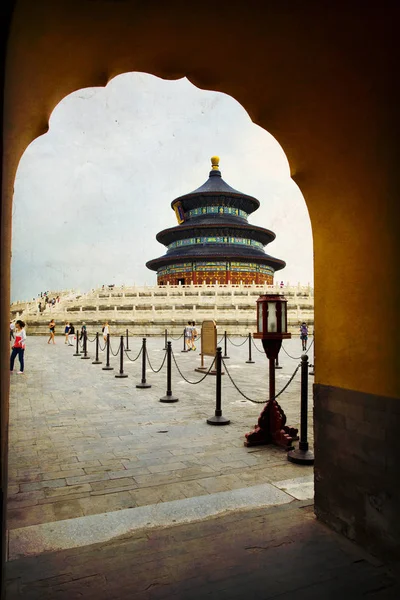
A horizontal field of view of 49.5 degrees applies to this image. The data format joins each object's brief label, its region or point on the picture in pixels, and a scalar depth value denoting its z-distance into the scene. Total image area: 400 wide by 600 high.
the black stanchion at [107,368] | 12.31
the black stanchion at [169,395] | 7.88
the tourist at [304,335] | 19.01
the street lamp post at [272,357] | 5.30
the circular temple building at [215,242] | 41.16
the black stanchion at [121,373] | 10.93
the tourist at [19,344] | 11.34
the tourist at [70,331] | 21.84
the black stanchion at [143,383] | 9.34
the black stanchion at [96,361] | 13.84
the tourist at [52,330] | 21.66
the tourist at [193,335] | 17.33
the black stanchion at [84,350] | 15.49
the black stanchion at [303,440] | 4.64
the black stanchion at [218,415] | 6.25
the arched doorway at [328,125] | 2.59
